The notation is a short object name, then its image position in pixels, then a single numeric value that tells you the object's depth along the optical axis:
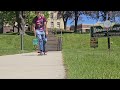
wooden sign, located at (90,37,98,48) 13.49
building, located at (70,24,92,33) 46.18
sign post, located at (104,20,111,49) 12.83
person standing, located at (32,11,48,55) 6.98
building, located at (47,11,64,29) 40.37
